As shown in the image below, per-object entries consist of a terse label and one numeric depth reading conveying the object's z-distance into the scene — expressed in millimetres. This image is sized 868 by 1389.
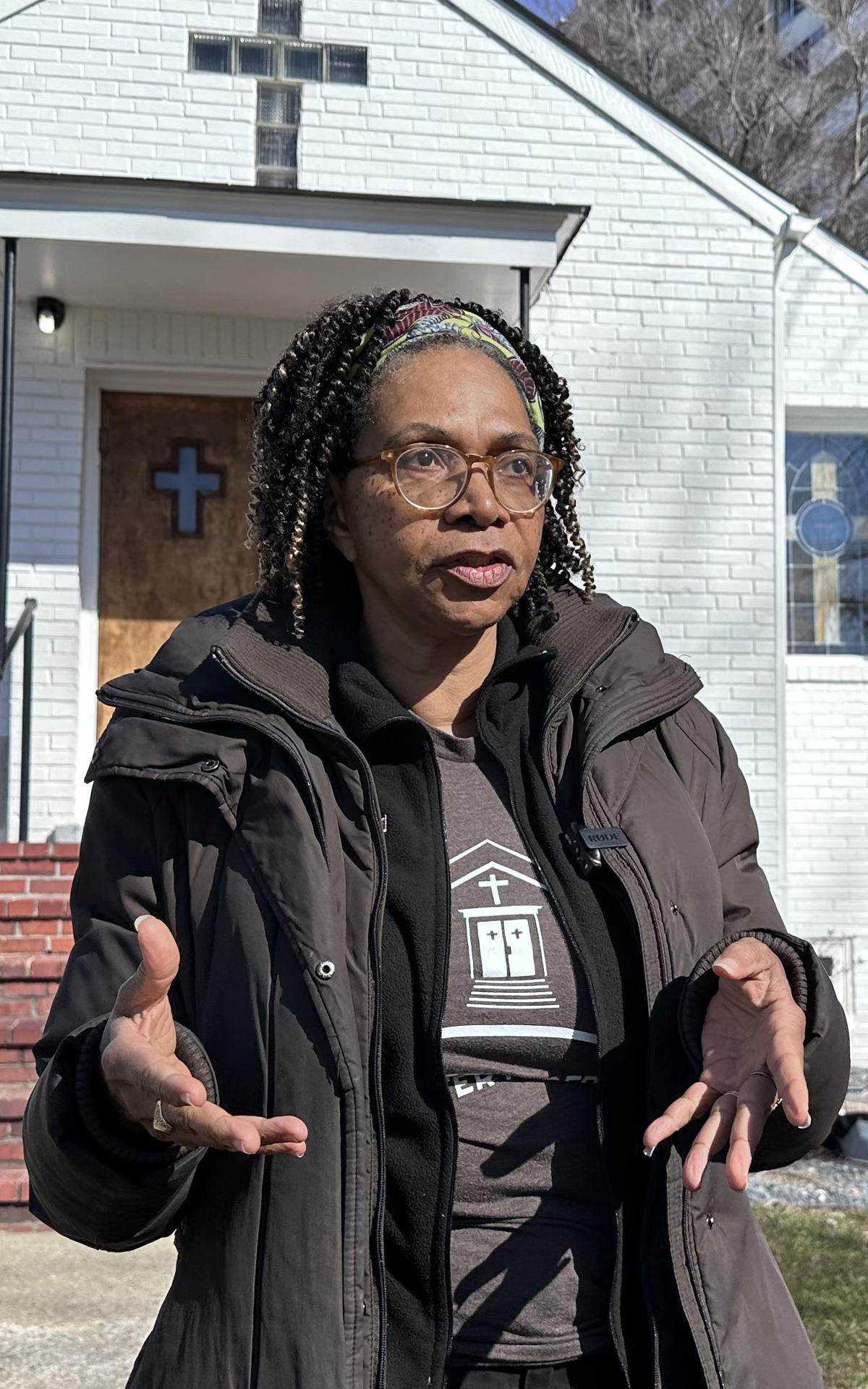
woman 1565
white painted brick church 8094
